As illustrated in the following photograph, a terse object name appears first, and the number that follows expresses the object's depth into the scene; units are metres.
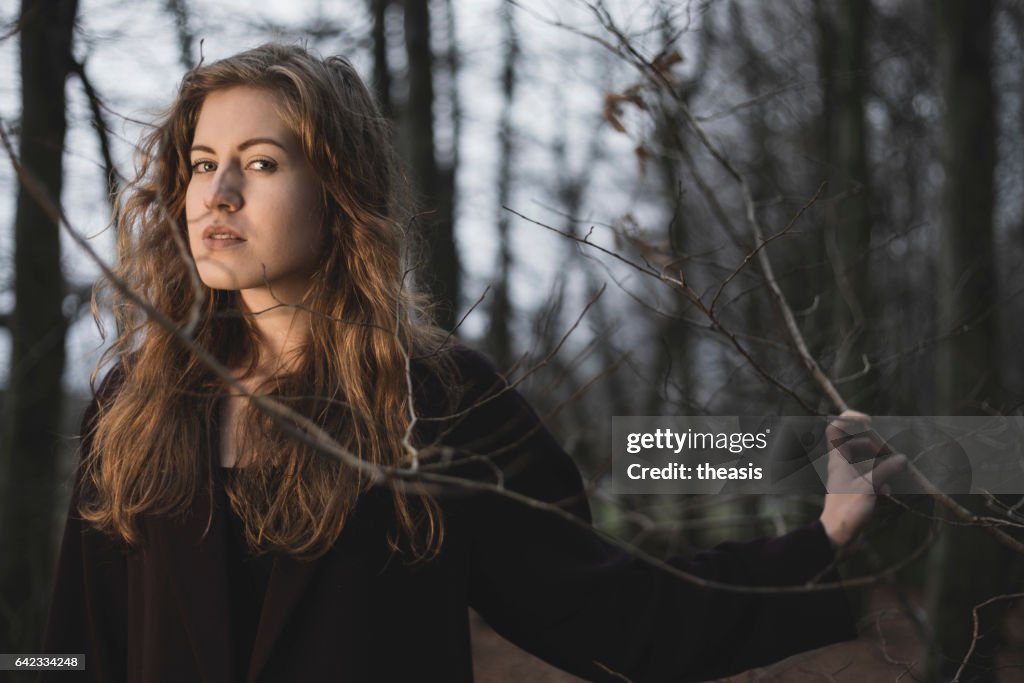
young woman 1.80
